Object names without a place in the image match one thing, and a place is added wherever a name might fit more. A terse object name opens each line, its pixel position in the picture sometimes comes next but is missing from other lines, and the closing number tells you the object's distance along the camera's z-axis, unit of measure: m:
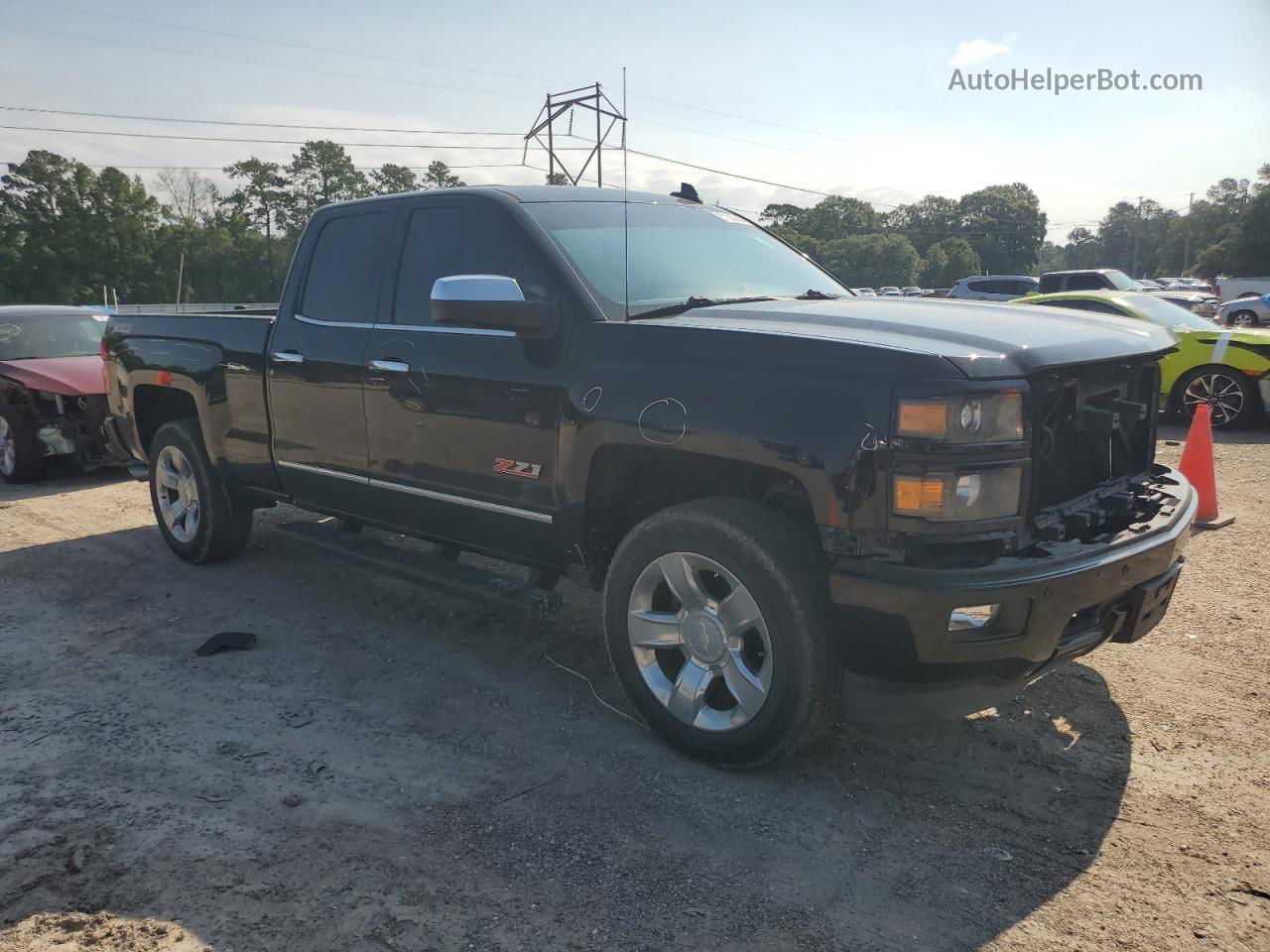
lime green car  10.10
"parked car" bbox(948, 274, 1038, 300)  26.80
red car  8.45
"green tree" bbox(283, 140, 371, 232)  66.12
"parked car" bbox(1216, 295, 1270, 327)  27.20
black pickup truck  2.72
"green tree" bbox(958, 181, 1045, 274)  103.73
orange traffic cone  6.35
